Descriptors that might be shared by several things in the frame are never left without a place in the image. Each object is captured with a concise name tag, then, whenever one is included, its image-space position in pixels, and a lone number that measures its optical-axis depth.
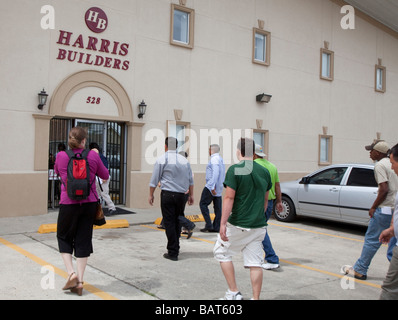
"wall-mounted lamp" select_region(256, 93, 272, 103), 14.07
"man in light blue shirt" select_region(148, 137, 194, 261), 6.14
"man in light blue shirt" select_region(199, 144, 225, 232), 8.30
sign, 10.15
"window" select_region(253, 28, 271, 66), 14.53
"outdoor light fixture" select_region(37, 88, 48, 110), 9.61
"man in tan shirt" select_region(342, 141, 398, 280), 5.40
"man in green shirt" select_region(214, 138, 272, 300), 4.21
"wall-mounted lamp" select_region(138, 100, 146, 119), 11.27
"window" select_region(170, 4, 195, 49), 12.38
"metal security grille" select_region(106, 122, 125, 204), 11.41
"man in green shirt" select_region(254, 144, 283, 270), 5.84
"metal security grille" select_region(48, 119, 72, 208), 10.35
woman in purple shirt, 4.55
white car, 8.70
